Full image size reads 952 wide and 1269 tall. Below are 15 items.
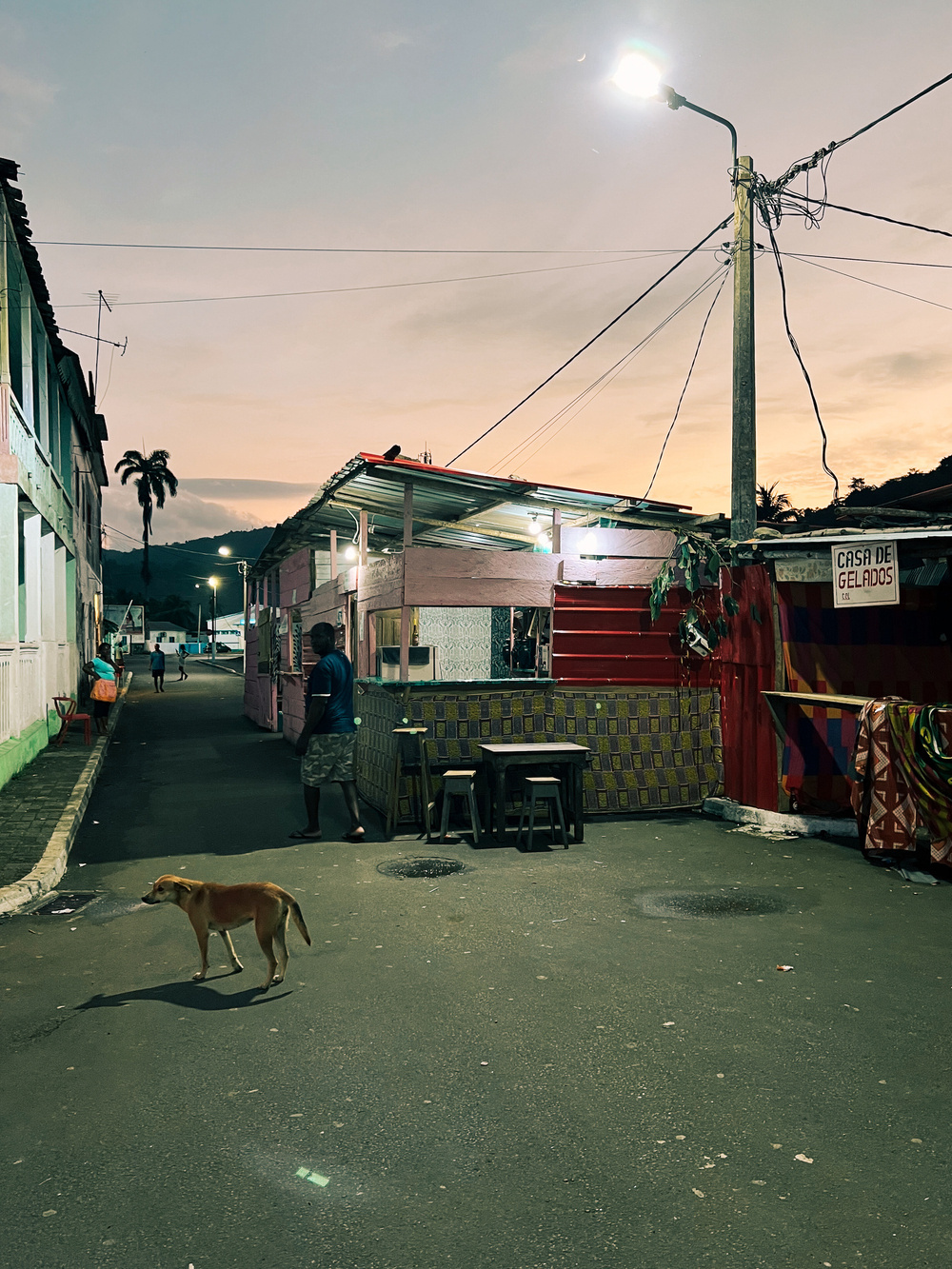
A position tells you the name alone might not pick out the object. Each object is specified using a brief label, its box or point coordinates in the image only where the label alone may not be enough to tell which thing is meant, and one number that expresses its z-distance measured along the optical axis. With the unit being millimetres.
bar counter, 10188
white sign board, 8672
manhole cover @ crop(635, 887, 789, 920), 6637
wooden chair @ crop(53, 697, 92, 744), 16797
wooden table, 9211
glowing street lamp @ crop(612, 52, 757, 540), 10602
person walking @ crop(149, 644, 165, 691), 36906
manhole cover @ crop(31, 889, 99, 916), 6773
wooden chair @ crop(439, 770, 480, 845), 9188
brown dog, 5090
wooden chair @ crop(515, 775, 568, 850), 8992
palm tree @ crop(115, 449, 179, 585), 106250
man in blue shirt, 9062
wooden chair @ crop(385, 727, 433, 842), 9414
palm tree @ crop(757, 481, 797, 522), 53534
